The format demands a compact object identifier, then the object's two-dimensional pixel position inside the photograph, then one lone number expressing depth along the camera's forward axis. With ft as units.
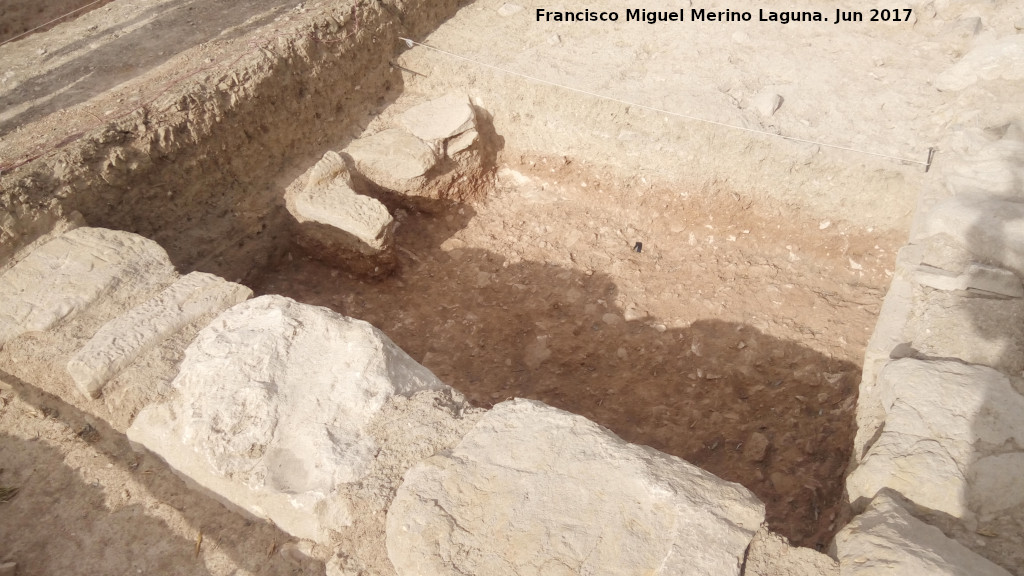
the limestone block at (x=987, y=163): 11.34
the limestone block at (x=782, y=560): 6.39
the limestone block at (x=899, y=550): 6.05
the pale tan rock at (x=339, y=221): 14.10
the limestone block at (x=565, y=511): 6.33
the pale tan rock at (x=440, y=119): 16.02
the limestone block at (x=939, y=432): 7.21
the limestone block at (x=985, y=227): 10.02
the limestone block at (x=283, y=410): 7.36
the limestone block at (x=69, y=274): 9.64
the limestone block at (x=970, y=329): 8.64
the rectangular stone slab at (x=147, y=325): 8.59
